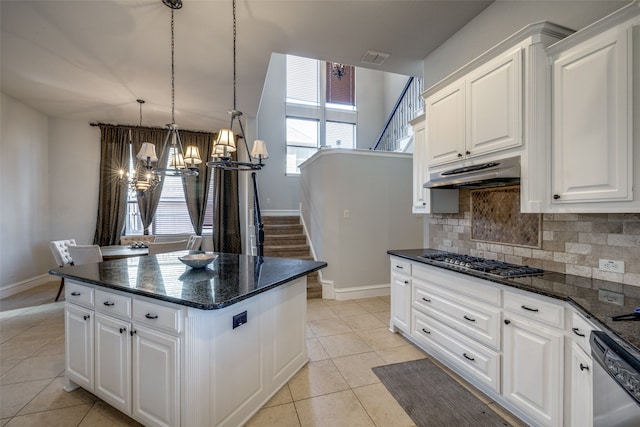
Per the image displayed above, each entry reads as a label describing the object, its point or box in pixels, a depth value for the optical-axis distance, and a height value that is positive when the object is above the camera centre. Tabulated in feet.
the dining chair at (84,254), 12.31 -1.88
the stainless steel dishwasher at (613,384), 2.86 -1.94
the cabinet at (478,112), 6.35 +2.63
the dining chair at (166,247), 12.88 -1.64
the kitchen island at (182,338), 4.92 -2.56
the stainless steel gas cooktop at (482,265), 6.48 -1.37
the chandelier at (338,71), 22.34 +11.65
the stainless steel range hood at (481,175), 6.30 +0.95
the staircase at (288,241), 14.82 -1.79
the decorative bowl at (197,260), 7.25 -1.27
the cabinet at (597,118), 4.64 +1.73
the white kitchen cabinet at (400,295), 9.11 -2.78
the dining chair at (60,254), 13.25 -2.04
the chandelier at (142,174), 11.67 +1.91
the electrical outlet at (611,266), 5.49 -1.04
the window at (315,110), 23.35 +8.77
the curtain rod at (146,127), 18.15 +5.69
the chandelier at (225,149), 7.57 +1.74
